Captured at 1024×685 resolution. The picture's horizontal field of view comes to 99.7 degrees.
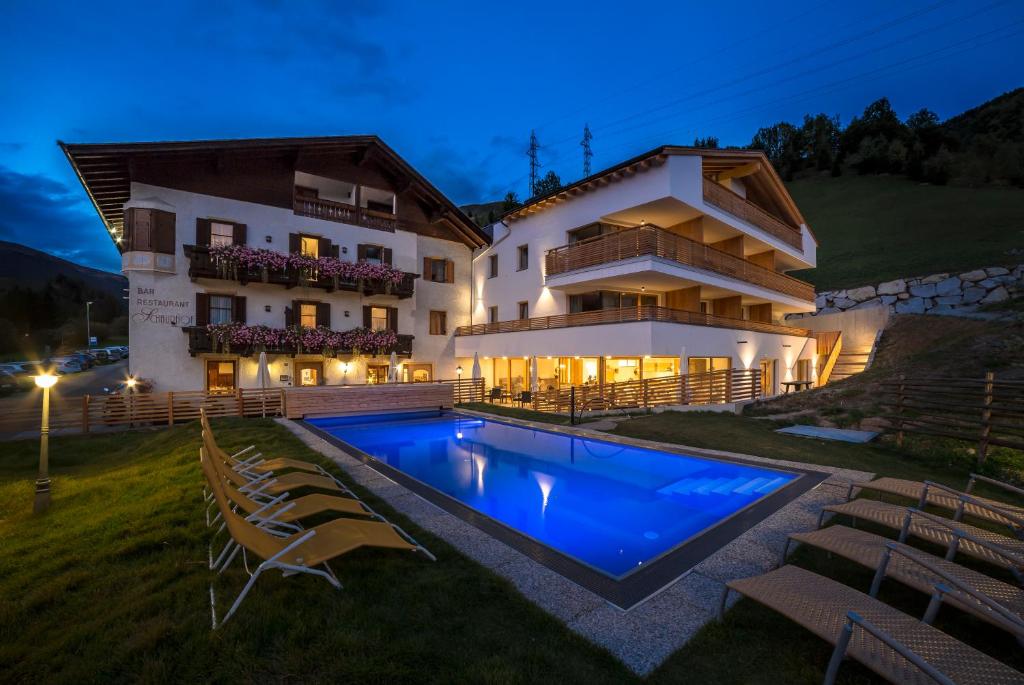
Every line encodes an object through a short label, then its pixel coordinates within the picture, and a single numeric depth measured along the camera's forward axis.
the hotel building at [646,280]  16.81
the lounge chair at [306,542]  3.28
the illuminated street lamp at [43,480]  6.03
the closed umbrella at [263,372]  14.99
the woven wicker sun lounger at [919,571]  2.52
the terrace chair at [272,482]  5.26
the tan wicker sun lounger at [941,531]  3.17
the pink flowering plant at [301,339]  16.59
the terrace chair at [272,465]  6.39
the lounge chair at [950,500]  3.94
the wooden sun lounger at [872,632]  2.21
